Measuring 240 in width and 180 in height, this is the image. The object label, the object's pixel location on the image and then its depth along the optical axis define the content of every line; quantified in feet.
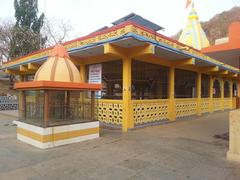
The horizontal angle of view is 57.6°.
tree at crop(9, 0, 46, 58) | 77.66
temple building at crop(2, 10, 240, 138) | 23.62
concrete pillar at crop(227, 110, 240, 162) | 15.03
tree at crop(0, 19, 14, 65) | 85.30
